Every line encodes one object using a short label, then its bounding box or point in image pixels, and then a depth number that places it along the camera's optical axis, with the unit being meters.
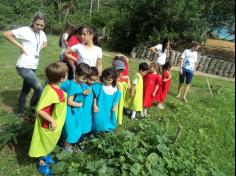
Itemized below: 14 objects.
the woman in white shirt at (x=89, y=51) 3.06
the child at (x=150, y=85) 3.91
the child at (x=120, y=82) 3.17
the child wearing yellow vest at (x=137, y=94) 3.65
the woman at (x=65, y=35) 4.21
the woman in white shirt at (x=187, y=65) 4.92
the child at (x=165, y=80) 4.32
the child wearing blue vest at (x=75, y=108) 2.53
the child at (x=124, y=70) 3.49
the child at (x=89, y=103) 2.65
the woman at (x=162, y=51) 5.40
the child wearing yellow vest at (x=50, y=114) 2.25
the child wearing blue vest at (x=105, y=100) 2.88
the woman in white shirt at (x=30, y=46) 3.03
